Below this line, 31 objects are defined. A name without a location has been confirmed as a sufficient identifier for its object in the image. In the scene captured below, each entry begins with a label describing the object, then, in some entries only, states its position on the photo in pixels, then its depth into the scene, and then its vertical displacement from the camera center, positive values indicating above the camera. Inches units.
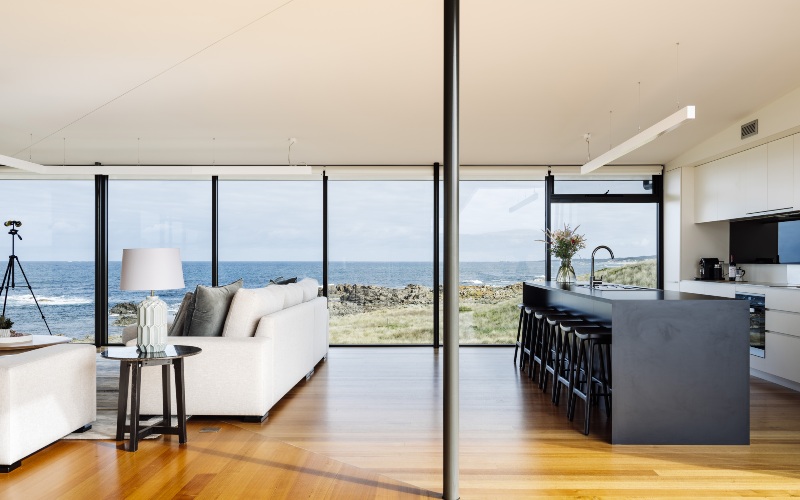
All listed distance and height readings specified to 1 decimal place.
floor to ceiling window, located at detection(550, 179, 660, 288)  319.6 +15.8
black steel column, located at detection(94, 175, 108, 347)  319.0 -5.9
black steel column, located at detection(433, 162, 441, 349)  314.5 +8.7
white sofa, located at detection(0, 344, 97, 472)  129.0 -32.9
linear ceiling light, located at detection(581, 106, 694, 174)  158.1 +32.7
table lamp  148.6 -8.1
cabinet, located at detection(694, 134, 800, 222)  224.4 +26.7
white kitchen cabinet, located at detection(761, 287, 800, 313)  214.1 -16.6
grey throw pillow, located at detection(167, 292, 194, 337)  186.7 -21.3
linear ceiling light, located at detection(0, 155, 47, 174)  225.3 +31.3
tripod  293.1 -10.5
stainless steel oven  234.2 -26.8
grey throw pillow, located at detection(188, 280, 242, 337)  179.5 -18.2
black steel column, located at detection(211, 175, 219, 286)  322.0 +17.1
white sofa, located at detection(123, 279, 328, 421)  169.2 -31.7
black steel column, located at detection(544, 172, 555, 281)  318.7 +25.5
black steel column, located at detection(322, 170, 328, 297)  316.5 +7.5
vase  240.7 -8.7
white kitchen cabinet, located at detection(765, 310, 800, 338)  214.1 -24.9
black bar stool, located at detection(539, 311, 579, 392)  211.2 -30.7
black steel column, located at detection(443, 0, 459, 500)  113.7 -1.4
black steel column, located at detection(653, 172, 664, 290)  316.5 +11.1
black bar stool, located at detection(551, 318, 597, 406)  181.3 -29.6
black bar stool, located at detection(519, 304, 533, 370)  255.3 -34.7
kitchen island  150.1 -28.9
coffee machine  288.5 -8.4
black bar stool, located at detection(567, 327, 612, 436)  160.7 -31.5
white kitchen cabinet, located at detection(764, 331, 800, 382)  214.3 -36.6
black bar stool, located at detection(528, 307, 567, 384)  233.3 -33.7
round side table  141.8 -30.4
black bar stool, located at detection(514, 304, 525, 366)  269.3 -28.5
